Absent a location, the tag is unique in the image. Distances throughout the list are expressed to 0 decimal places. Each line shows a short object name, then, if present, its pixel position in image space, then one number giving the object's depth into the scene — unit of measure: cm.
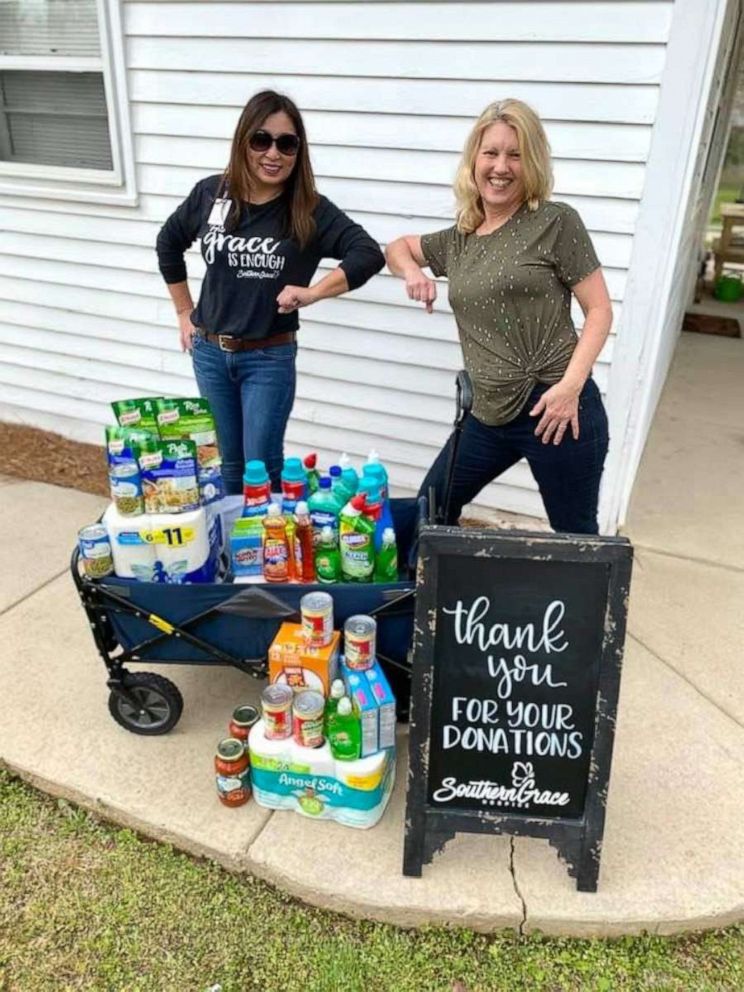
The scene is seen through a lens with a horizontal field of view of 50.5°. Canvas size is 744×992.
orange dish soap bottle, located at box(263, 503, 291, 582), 224
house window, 391
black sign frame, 175
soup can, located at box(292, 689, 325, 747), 209
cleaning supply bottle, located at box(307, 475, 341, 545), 229
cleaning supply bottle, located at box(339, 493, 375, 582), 222
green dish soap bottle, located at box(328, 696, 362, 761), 207
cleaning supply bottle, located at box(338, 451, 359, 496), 235
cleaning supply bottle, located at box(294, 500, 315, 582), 227
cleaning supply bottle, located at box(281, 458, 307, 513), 236
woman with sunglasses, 260
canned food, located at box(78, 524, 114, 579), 224
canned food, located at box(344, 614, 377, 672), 211
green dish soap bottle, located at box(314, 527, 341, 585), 229
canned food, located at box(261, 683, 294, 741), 212
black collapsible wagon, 220
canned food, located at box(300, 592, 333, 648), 211
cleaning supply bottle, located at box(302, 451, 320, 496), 247
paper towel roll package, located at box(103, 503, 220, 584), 223
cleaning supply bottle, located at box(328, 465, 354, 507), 234
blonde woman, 212
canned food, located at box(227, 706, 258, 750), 228
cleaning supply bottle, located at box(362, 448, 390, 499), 232
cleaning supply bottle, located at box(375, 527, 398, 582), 229
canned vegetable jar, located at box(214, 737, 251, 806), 221
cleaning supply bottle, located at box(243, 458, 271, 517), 235
